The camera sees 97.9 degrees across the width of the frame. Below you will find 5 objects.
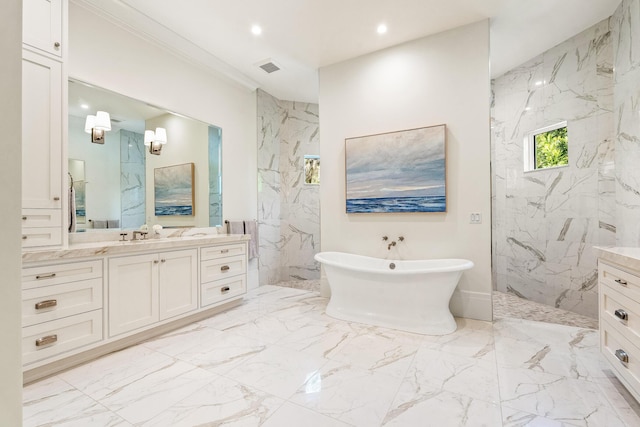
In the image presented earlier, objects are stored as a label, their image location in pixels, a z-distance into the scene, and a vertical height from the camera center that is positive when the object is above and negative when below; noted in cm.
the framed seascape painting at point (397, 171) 296 +47
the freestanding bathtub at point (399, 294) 250 -78
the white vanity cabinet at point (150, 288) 215 -65
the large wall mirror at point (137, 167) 240 +47
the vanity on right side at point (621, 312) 144 -57
